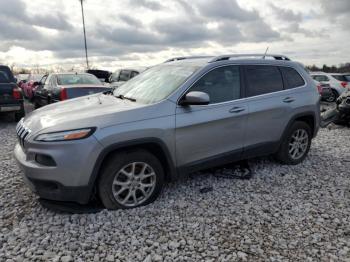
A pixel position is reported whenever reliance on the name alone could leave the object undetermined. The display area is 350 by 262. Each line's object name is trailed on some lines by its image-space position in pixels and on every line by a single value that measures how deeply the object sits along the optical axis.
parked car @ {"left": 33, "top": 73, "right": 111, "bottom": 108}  8.64
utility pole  34.31
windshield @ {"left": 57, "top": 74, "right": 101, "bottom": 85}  9.80
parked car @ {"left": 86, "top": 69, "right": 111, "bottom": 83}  24.92
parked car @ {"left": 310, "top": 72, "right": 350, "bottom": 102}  16.50
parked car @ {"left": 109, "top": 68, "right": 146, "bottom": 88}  12.26
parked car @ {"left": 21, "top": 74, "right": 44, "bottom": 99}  16.21
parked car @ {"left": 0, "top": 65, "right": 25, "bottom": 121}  9.23
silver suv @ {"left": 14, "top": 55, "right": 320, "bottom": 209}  3.36
